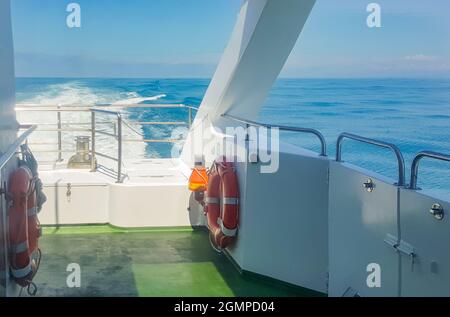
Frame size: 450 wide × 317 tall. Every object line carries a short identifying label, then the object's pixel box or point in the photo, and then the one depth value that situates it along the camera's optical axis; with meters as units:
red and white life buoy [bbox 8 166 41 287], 2.51
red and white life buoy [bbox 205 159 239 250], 3.51
